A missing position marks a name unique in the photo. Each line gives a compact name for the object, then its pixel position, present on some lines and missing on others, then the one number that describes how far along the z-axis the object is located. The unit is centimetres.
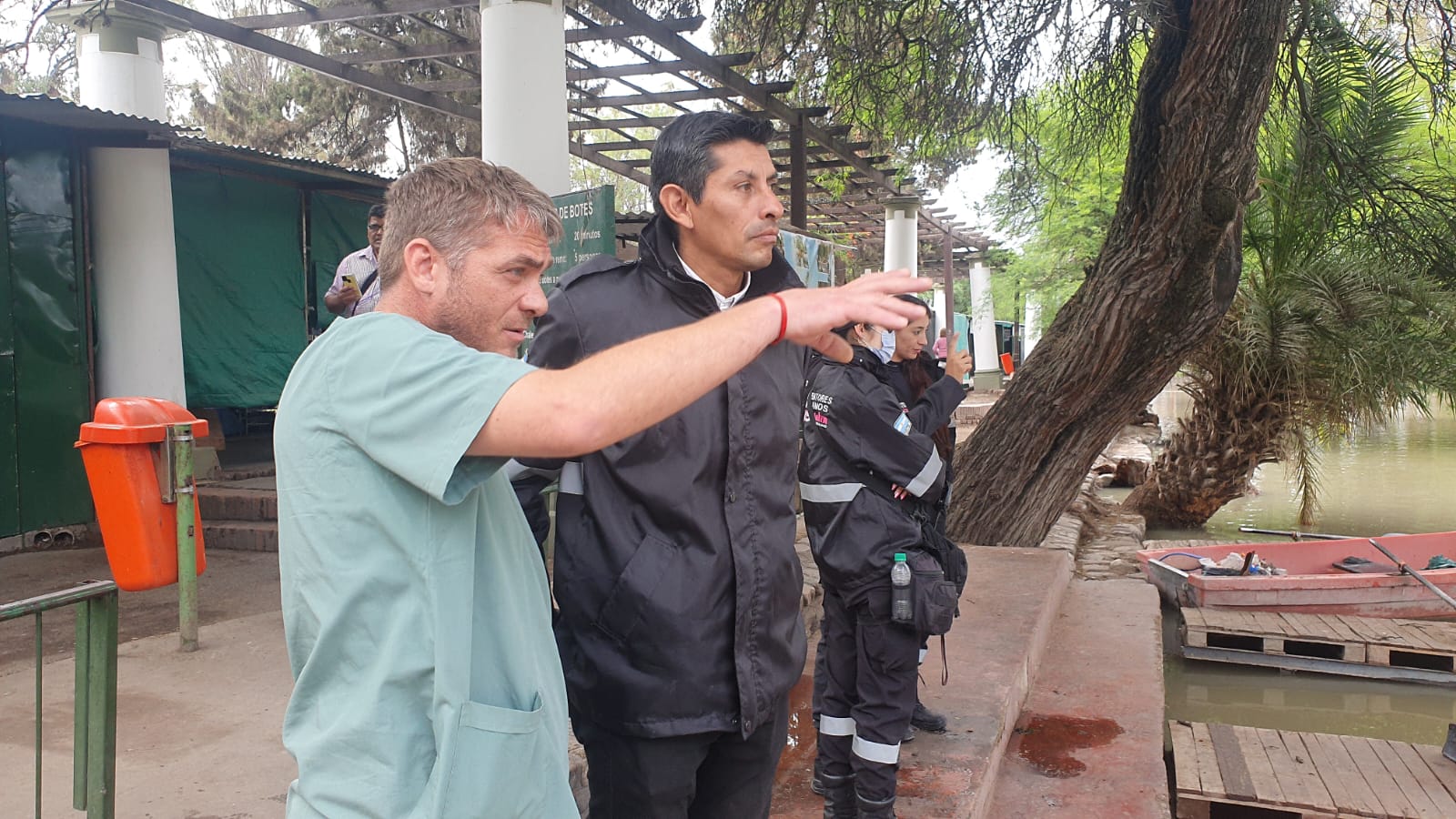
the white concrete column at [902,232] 1738
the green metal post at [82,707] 213
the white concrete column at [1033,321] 2581
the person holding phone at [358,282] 472
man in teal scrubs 123
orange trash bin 309
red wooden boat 825
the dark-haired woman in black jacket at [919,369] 371
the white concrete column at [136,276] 674
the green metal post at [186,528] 370
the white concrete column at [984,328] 3033
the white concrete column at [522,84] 619
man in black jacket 187
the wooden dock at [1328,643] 738
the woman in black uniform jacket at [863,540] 335
